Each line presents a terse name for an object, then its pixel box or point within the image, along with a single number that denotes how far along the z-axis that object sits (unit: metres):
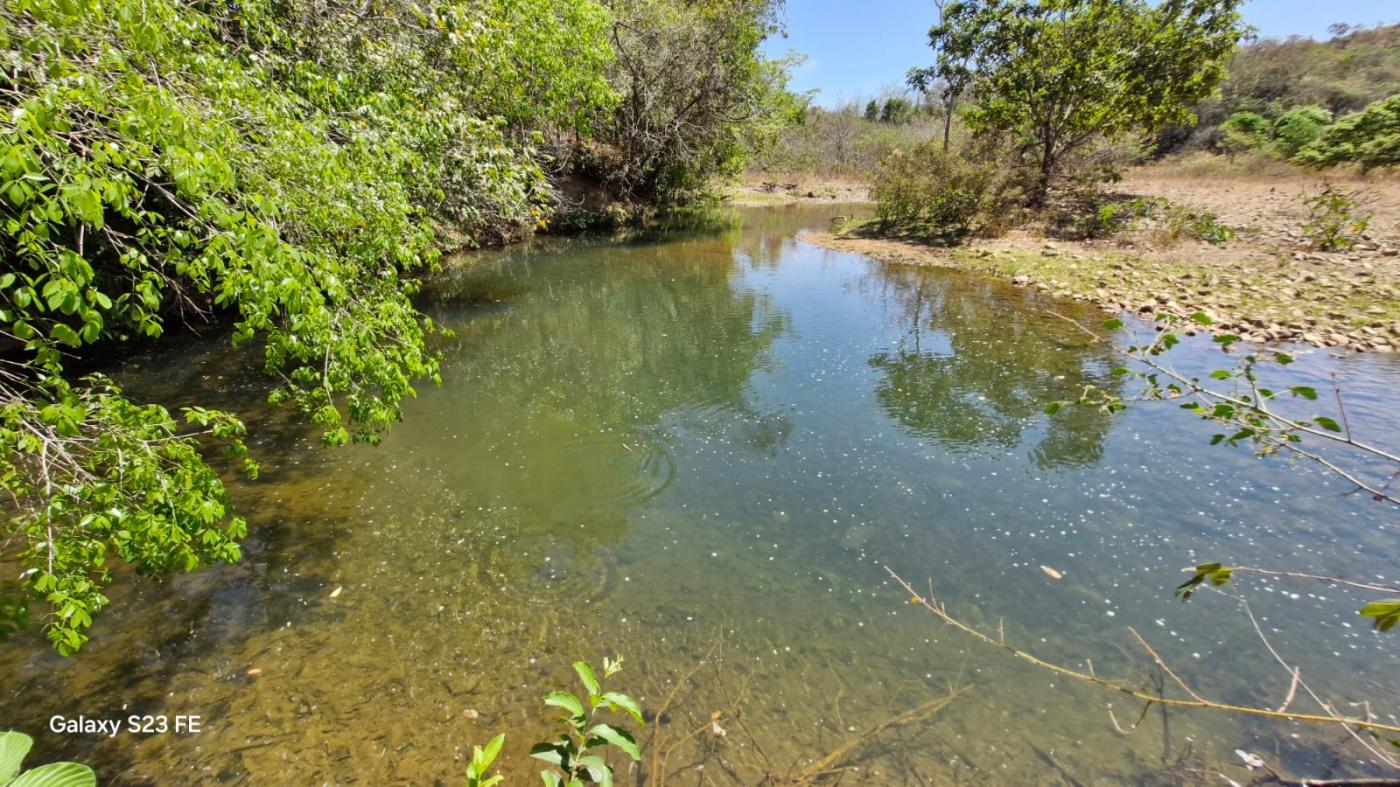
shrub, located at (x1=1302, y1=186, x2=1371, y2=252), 13.48
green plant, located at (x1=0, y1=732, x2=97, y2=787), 1.39
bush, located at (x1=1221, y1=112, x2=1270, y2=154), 27.12
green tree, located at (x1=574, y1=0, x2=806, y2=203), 20.89
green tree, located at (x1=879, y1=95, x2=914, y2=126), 63.34
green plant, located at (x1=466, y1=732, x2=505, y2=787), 1.62
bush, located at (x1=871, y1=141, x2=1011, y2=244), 20.72
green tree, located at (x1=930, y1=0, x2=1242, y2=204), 17.88
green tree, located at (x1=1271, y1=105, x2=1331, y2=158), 23.73
